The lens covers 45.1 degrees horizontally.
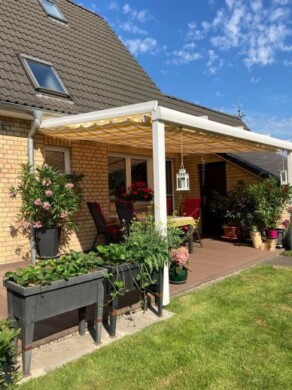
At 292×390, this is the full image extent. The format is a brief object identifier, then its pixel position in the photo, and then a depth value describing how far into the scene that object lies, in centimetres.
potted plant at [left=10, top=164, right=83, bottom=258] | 775
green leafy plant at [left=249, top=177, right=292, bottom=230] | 1018
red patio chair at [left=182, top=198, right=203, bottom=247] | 1084
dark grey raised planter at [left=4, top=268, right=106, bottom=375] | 351
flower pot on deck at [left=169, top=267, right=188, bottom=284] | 650
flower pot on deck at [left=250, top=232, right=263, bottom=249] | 1038
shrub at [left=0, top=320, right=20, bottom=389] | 253
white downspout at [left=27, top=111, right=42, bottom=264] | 764
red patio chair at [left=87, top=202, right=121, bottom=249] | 885
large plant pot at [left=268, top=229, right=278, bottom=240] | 1013
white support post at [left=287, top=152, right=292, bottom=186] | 1056
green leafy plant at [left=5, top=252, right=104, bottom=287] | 370
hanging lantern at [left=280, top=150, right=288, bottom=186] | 1026
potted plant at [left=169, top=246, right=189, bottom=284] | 623
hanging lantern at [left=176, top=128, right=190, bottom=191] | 652
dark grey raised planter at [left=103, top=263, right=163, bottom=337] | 444
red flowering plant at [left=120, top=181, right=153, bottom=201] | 1023
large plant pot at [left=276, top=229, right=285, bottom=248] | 1047
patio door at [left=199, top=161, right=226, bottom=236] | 1334
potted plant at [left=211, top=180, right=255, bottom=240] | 1095
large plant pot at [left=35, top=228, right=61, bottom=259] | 802
